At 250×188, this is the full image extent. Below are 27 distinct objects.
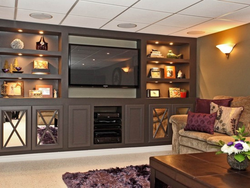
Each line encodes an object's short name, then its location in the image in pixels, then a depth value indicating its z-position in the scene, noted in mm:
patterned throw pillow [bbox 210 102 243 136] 4117
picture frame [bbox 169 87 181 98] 6004
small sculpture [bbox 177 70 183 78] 6012
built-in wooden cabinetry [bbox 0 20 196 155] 4684
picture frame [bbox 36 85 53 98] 5170
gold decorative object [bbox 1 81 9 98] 4883
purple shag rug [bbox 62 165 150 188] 3312
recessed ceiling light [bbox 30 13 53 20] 4230
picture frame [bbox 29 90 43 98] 4980
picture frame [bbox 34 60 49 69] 5094
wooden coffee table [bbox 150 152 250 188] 2059
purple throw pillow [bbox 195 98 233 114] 4506
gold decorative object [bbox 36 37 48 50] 5031
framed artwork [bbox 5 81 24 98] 4934
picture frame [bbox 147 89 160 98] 5891
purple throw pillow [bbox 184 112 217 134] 4285
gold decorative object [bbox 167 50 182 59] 5926
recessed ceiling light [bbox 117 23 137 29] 4852
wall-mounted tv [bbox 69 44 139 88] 5172
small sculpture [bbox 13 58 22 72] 4859
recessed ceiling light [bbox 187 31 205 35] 5363
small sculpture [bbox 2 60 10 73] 4885
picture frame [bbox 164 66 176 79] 5957
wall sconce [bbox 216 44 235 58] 4961
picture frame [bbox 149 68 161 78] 5855
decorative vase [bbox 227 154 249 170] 2314
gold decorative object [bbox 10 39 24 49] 4822
